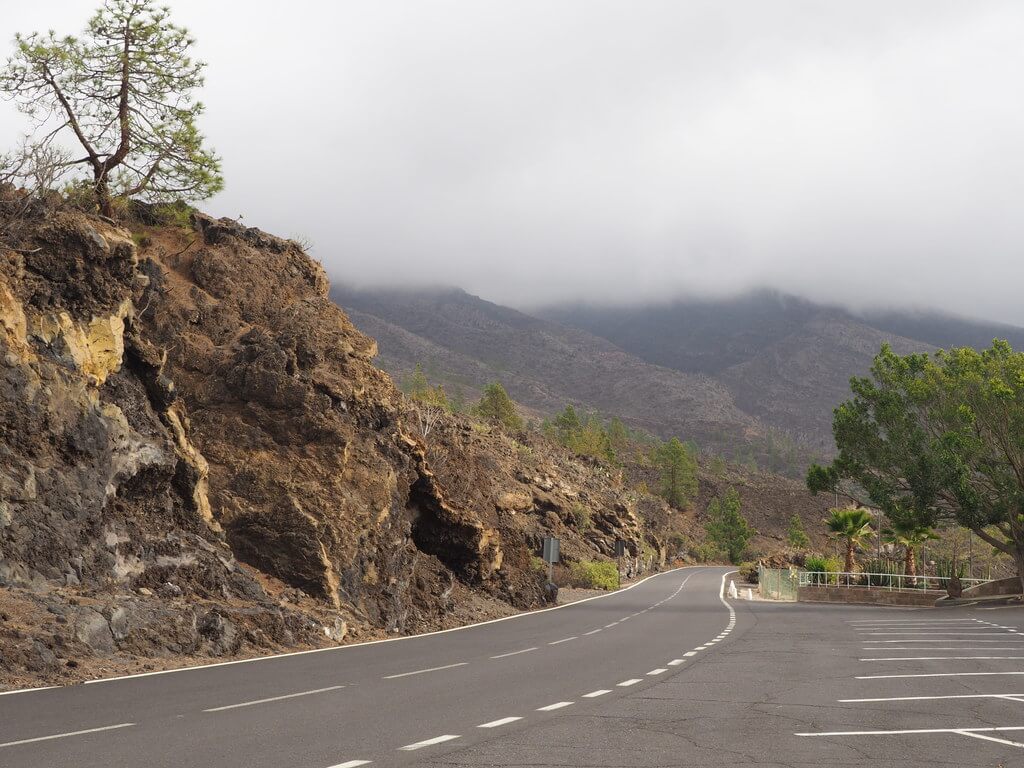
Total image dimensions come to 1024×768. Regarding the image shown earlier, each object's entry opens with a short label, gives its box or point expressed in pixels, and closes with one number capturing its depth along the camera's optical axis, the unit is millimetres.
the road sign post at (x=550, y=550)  39469
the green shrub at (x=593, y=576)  55031
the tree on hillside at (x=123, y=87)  22719
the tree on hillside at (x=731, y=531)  109562
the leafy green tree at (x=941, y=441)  38688
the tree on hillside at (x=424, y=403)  41438
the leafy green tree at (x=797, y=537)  109169
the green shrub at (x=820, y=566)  61469
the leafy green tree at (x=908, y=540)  57781
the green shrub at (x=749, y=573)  70562
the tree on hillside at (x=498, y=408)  107438
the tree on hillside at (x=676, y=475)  132375
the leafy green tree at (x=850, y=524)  60000
